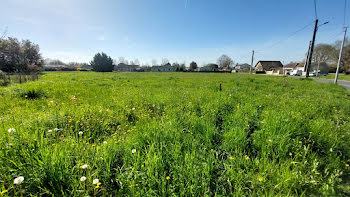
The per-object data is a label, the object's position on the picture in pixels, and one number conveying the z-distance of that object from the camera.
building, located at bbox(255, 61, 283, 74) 74.25
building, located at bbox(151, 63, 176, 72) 85.11
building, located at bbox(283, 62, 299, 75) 63.53
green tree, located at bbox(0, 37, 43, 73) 17.84
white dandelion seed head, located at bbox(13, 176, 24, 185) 1.02
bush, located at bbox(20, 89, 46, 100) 5.16
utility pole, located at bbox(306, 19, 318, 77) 18.16
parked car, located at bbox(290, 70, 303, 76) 44.36
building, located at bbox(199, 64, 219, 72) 92.57
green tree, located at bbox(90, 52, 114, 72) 49.38
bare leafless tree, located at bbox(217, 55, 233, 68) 95.38
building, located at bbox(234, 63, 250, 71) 109.19
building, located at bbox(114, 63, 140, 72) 87.44
